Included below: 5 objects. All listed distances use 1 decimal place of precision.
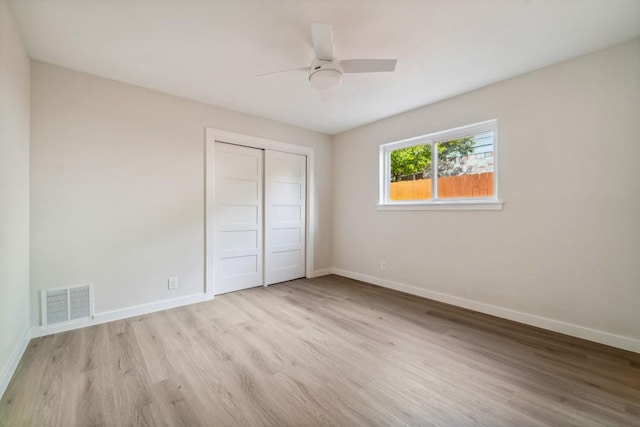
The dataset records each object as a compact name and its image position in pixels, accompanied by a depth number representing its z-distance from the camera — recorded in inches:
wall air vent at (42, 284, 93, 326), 93.7
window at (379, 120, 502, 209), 115.9
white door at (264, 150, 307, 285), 157.5
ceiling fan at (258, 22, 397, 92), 75.6
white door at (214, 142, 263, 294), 138.3
